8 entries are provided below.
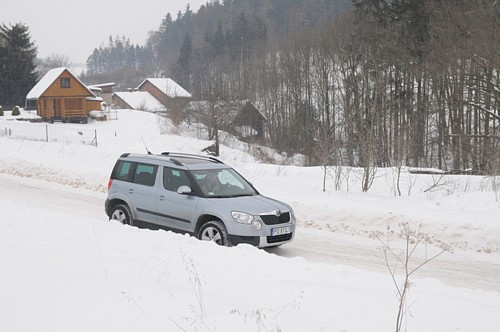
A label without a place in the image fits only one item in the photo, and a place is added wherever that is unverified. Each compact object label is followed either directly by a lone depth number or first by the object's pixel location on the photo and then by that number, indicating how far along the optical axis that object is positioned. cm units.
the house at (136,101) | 8150
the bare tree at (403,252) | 840
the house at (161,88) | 8156
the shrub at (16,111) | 5694
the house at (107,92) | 7731
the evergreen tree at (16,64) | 6512
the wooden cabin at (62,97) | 5550
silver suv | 877
